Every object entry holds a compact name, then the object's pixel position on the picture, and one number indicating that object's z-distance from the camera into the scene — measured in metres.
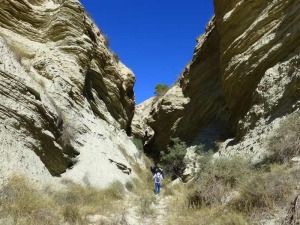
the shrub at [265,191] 4.75
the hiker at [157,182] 10.39
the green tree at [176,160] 15.14
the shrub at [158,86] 40.83
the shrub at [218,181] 6.15
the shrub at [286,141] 6.28
